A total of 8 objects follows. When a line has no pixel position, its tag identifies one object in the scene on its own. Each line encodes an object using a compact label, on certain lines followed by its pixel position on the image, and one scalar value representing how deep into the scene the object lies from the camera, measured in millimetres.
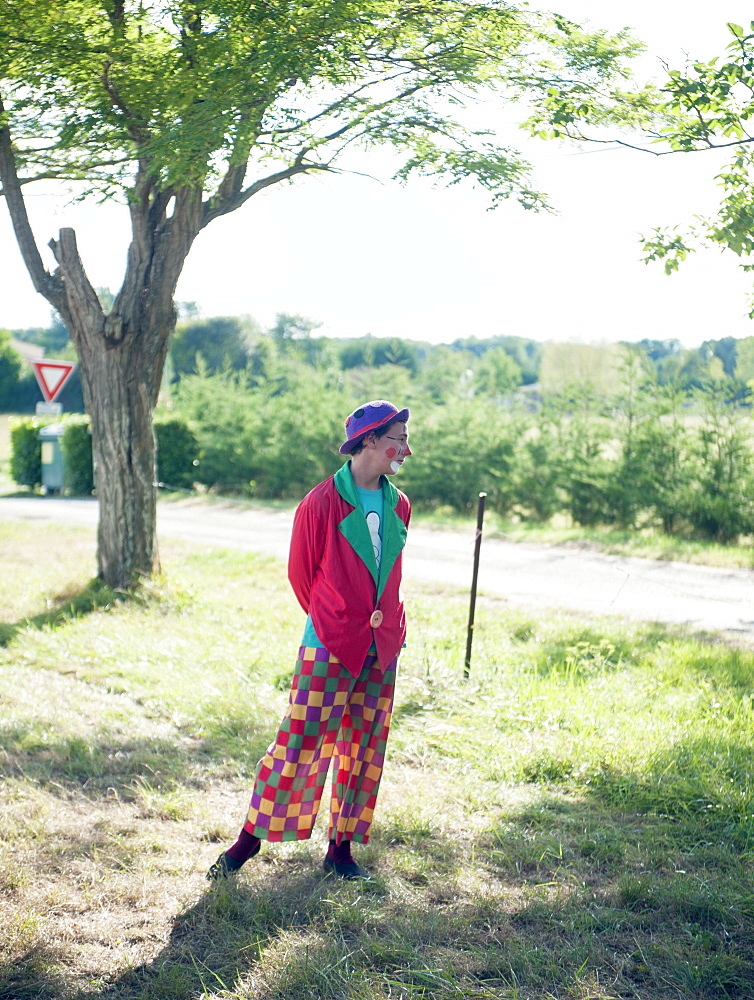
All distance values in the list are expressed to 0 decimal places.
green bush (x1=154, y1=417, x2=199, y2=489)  21703
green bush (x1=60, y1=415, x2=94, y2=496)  21297
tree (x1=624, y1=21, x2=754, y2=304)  4707
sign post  15406
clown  3418
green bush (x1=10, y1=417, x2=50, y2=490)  22641
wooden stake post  6383
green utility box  21578
